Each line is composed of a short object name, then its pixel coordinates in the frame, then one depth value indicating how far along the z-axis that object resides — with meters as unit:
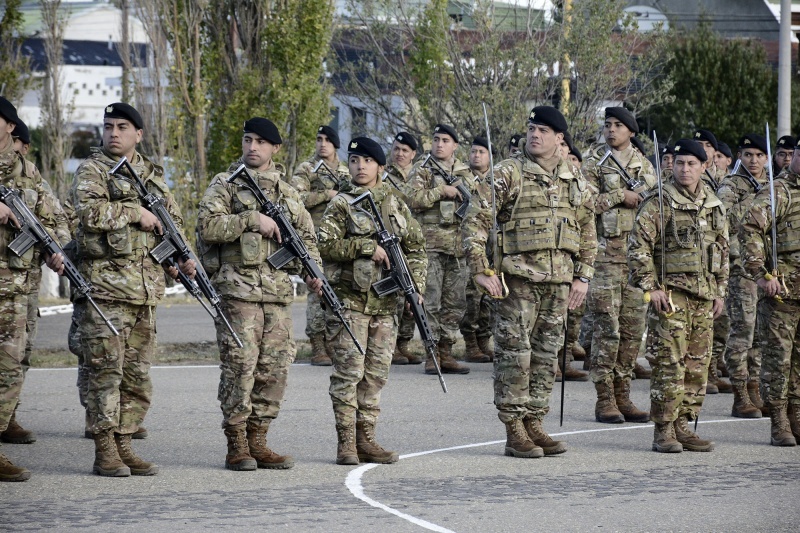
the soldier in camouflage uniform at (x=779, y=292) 20.50
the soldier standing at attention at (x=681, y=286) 19.70
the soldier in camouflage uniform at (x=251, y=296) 17.66
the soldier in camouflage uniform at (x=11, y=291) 17.00
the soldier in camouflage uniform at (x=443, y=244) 28.17
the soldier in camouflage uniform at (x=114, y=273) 17.16
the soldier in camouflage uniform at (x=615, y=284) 22.75
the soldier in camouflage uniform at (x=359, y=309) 18.33
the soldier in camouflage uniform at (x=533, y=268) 19.00
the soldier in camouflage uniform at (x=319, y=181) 28.42
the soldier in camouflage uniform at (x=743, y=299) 23.45
